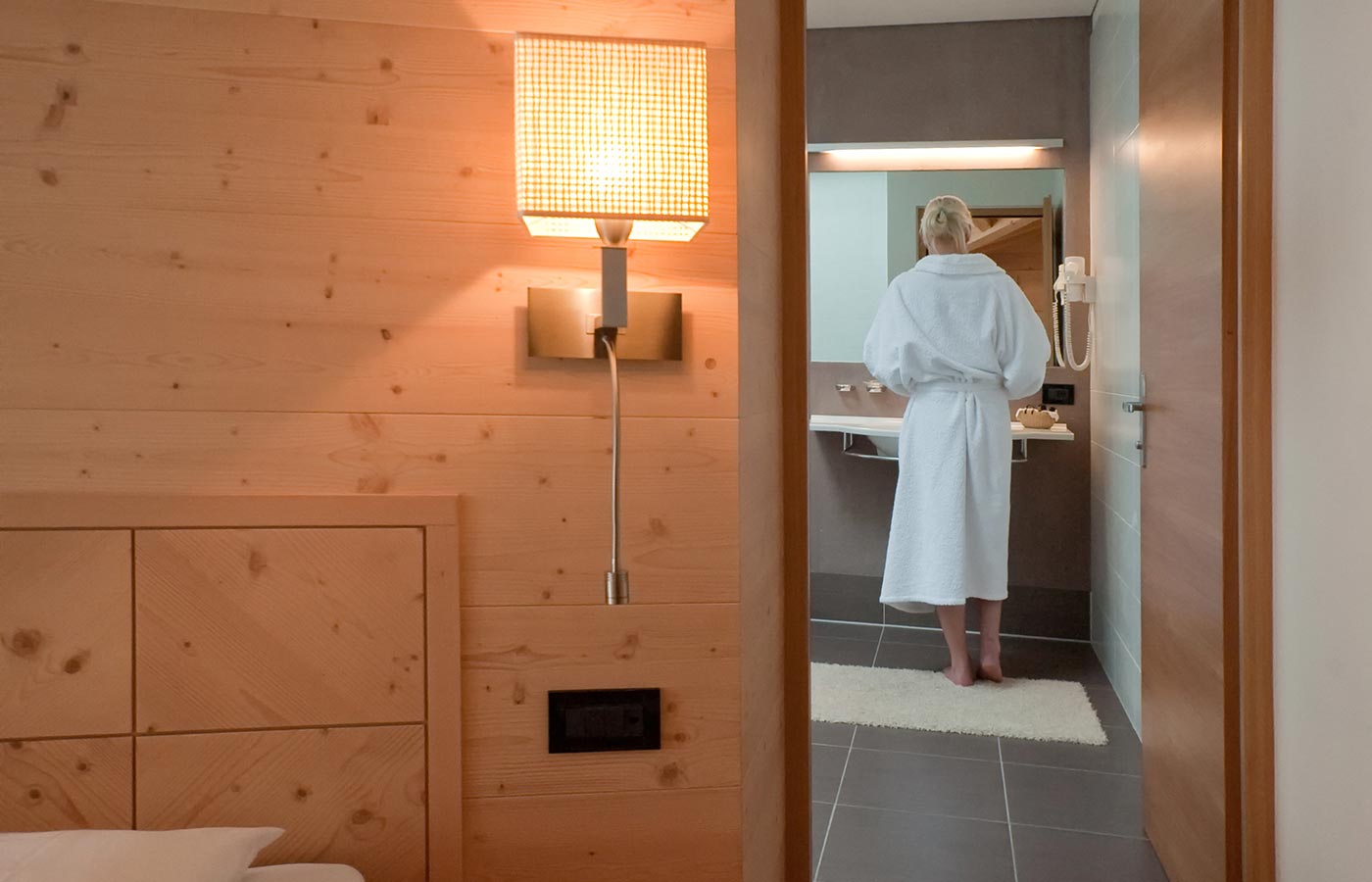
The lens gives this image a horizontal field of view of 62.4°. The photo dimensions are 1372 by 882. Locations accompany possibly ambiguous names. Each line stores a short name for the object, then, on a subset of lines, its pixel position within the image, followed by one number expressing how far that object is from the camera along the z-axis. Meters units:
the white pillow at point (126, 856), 1.14
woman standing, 3.72
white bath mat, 3.34
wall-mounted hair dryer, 4.19
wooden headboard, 1.38
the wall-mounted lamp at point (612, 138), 1.28
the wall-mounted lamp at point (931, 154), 4.39
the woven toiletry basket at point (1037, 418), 4.23
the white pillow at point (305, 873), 1.33
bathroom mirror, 4.42
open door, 1.88
